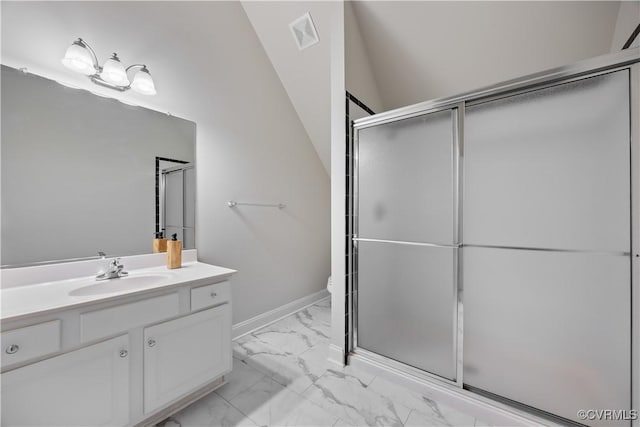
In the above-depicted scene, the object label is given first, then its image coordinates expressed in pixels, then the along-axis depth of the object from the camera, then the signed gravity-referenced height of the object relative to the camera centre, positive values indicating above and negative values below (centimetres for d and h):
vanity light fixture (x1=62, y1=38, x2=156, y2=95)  140 +85
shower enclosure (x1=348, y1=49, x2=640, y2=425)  115 -12
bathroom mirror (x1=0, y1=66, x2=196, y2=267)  129 +25
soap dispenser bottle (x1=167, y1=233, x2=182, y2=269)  170 -26
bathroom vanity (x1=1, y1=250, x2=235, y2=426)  98 -59
